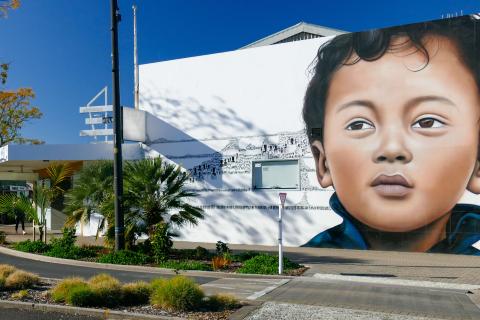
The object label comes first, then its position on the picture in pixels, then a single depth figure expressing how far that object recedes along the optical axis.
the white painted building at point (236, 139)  18.88
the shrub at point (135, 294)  8.59
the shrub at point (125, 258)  13.91
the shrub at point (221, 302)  8.21
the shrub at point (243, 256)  14.50
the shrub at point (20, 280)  9.76
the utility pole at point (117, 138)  14.41
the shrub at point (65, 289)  8.60
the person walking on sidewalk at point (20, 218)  23.75
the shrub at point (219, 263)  12.94
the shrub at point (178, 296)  8.02
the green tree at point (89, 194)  16.83
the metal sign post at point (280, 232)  12.29
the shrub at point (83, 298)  8.27
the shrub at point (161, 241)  14.62
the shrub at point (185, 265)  12.94
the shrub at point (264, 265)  12.43
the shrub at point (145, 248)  15.23
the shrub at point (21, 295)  8.84
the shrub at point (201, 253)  15.25
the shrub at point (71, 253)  15.09
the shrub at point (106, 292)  8.40
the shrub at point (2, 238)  19.48
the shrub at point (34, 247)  16.53
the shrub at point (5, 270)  10.30
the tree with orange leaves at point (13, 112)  34.66
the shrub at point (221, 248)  15.52
